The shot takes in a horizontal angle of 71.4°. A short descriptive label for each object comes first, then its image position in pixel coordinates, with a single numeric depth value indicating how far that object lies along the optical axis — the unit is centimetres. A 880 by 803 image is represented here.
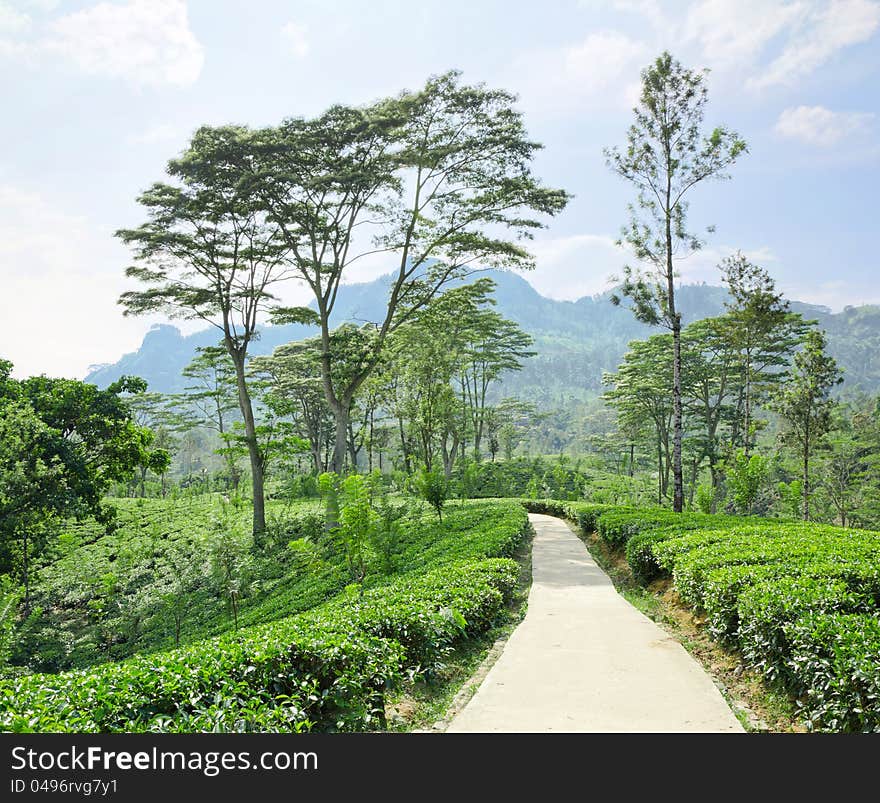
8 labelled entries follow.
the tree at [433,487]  1627
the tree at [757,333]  2064
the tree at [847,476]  2441
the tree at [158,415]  3928
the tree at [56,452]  1363
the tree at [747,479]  1641
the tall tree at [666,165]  1680
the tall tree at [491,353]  3180
